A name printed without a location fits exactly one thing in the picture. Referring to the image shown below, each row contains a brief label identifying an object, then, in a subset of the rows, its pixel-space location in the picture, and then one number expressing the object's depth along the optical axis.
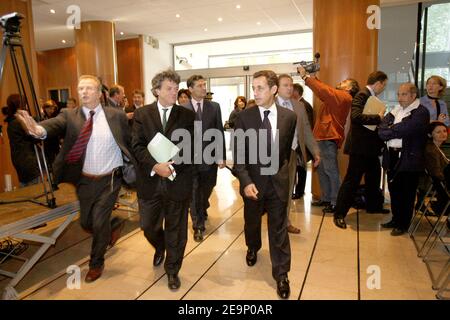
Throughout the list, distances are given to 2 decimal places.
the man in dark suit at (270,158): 2.46
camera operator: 4.21
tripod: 2.69
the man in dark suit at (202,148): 3.67
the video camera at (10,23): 2.69
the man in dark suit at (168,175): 2.53
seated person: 3.22
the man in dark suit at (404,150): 3.50
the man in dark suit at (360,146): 3.82
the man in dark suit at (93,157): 2.68
